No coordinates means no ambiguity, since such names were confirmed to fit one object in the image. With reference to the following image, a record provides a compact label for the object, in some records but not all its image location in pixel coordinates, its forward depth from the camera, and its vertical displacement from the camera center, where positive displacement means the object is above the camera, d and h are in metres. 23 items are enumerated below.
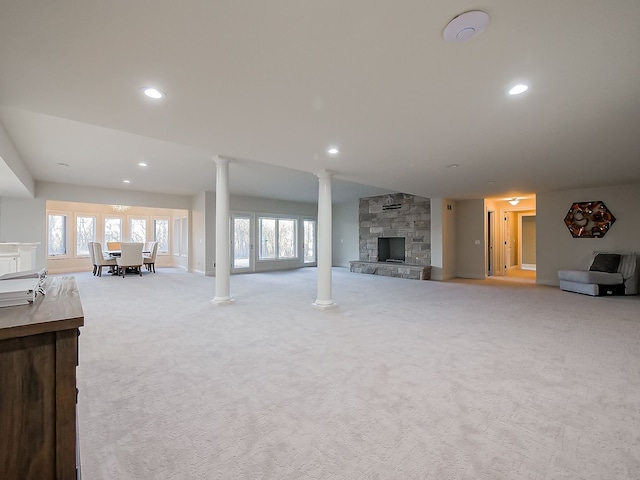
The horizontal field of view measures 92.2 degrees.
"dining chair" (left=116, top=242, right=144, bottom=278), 8.70 -0.37
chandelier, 9.53 +1.15
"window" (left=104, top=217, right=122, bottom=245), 10.95 +0.51
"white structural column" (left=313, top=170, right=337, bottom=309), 5.14 +0.12
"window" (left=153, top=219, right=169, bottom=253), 11.99 +0.36
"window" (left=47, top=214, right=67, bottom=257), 9.82 +0.28
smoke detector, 1.59 +1.17
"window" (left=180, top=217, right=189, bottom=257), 10.59 +0.15
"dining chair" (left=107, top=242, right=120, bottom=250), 10.39 -0.06
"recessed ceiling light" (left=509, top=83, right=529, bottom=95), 2.34 +1.19
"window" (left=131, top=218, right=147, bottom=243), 11.53 +0.51
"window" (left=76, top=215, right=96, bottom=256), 10.34 +0.36
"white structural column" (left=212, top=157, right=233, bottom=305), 5.14 +0.02
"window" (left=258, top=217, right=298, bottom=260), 10.67 +0.17
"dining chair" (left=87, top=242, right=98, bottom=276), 8.96 -0.45
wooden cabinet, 1.03 -0.52
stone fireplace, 9.09 +0.21
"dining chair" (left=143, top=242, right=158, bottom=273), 9.79 -0.47
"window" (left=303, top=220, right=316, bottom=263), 11.98 +0.07
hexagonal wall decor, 6.82 +0.52
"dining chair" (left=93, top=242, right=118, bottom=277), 8.74 -0.48
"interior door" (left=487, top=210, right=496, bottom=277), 9.44 -0.02
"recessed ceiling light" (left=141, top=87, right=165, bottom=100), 2.35 +1.18
